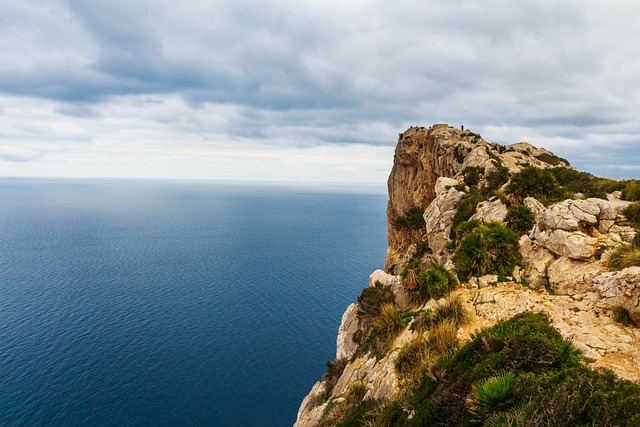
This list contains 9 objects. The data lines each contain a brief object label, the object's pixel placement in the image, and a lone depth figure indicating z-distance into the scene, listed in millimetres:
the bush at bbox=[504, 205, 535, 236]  17531
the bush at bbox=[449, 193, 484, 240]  22234
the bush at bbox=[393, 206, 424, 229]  43938
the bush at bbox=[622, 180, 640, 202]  20159
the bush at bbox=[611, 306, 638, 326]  10117
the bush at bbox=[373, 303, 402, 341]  15766
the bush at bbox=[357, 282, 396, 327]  19031
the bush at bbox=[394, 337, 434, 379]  11281
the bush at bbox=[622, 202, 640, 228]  14945
